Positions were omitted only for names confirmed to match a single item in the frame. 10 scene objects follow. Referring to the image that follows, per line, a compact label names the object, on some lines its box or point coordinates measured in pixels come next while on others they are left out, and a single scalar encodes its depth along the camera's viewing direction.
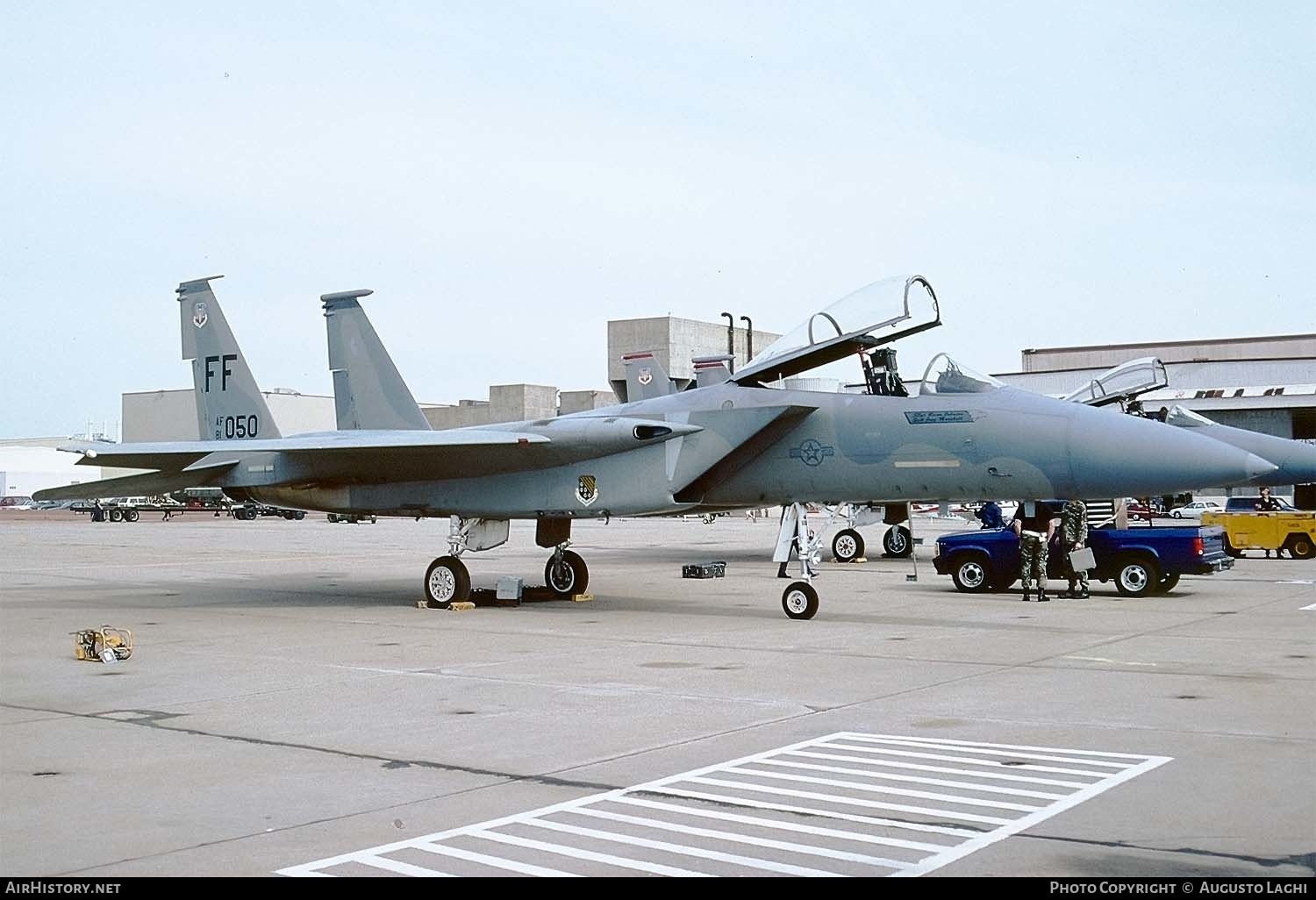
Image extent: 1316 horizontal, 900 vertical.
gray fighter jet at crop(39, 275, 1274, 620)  12.06
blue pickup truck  16.27
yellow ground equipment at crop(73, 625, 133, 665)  10.41
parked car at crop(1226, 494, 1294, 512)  30.65
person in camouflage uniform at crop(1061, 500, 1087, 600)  16.83
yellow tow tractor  25.03
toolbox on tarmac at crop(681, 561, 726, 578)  20.31
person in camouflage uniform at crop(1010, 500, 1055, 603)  16.05
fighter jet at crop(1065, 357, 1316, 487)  21.31
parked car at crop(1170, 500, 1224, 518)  39.41
